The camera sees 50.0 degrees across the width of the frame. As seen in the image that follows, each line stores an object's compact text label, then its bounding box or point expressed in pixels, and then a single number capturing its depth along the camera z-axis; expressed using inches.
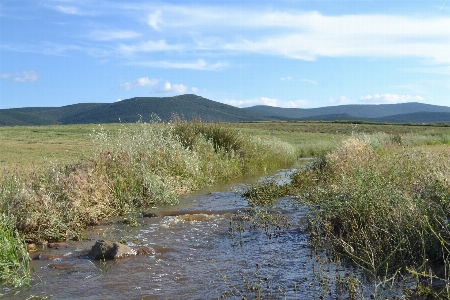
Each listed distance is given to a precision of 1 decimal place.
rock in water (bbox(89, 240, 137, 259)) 299.3
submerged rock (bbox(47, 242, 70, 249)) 337.4
